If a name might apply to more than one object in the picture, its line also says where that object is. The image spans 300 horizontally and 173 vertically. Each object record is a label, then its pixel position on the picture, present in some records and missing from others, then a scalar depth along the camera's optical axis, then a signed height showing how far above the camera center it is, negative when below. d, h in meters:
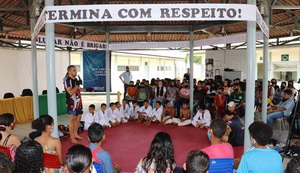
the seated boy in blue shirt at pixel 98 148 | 3.39 -0.86
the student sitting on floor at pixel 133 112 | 10.78 -1.33
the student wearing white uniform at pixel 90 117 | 9.07 -1.28
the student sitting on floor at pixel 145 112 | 10.30 -1.27
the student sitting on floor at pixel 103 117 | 9.38 -1.31
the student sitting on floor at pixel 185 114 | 9.91 -1.34
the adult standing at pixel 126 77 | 13.52 -0.04
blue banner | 11.35 +0.26
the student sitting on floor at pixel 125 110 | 10.43 -1.23
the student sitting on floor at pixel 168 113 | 10.14 -1.32
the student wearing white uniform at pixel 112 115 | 9.73 -1.31
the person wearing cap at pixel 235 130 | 7.02 -1.34
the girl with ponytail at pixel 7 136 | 3.66 -0.79
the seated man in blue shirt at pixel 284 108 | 8.14 -0.96
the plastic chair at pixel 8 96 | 10.70 -0.69
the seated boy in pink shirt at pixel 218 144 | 3.54 -0.86
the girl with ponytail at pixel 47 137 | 3.79 -0.80
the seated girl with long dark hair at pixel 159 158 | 2.89 -0.83
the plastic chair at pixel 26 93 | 11.59 -0.64
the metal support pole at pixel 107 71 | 10.53 +0.20
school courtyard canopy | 4.20 +0.89
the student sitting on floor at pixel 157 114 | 10.11 -1.33
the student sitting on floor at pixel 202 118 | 9.34 -1.37
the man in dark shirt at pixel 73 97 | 6.72 -0.49
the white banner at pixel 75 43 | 6.87 +0.89
